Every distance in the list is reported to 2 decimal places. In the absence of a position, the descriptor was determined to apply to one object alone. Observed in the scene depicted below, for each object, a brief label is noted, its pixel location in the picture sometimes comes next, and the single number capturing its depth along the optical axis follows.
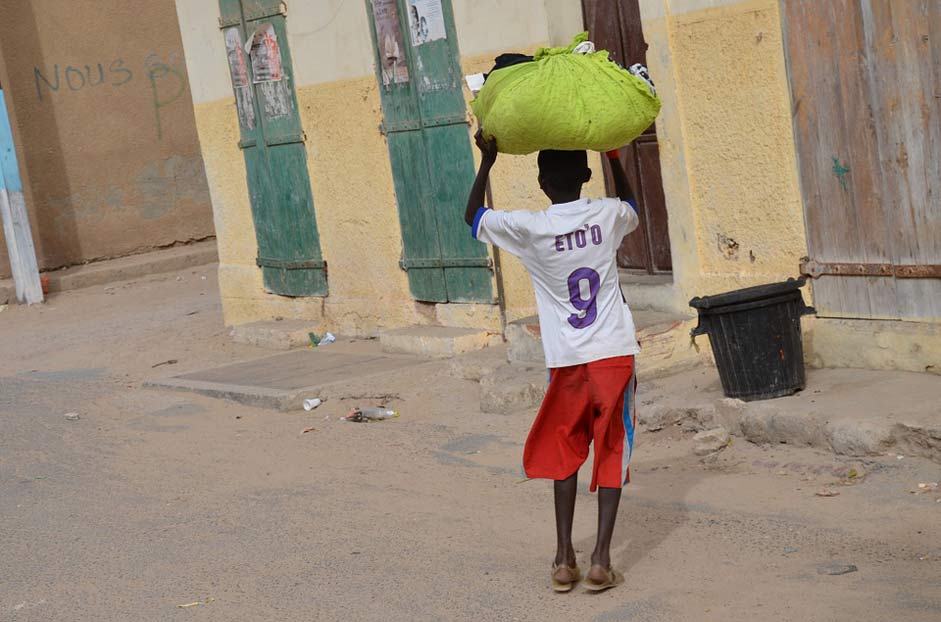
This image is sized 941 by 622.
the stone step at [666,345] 14.91
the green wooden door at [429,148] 18.47
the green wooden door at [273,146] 21.65
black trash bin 12.50
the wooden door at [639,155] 16.00
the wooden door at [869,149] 12.27
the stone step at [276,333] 21.98
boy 9.16
